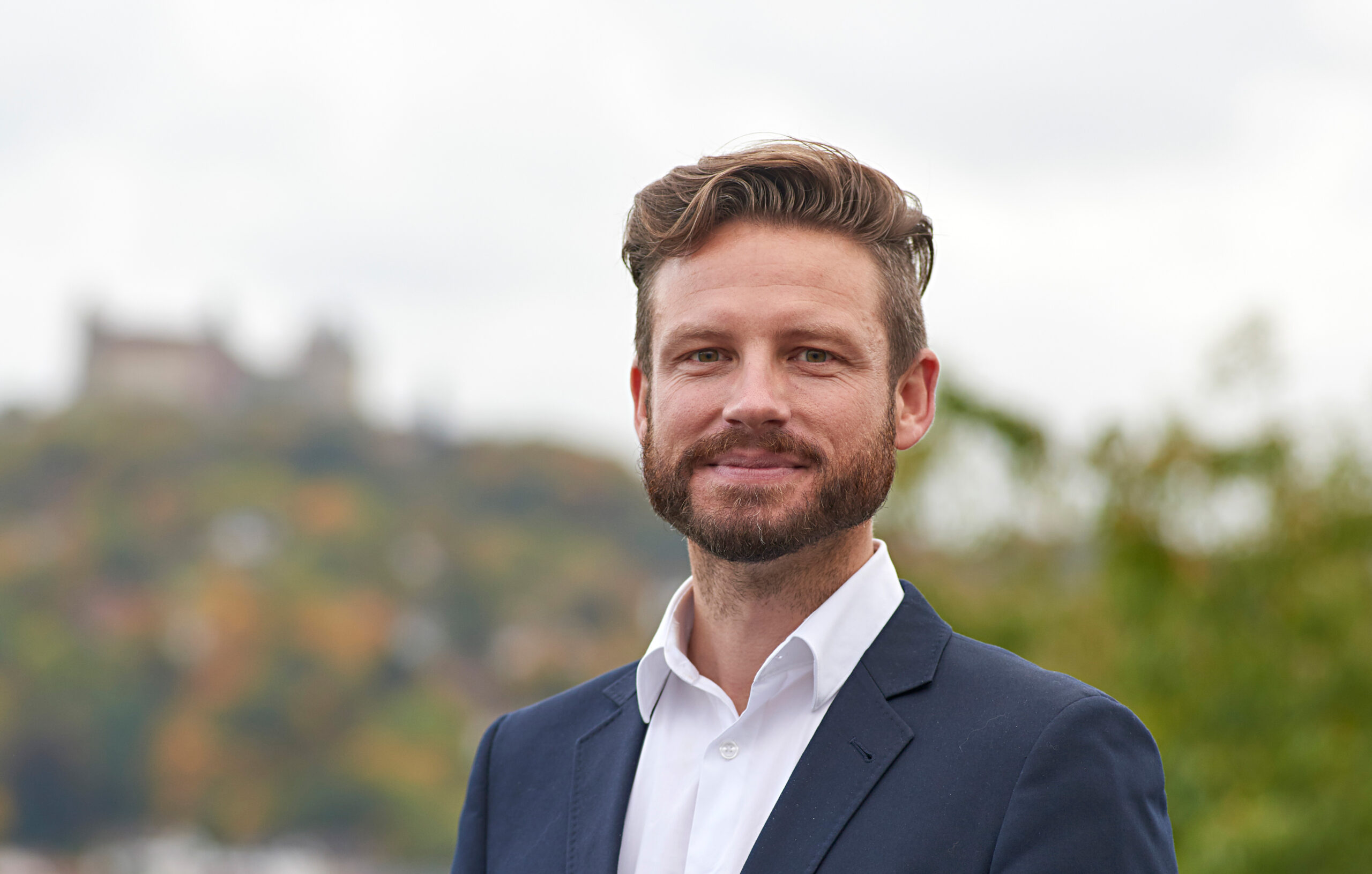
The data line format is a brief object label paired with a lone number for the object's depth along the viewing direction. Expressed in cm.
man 205
